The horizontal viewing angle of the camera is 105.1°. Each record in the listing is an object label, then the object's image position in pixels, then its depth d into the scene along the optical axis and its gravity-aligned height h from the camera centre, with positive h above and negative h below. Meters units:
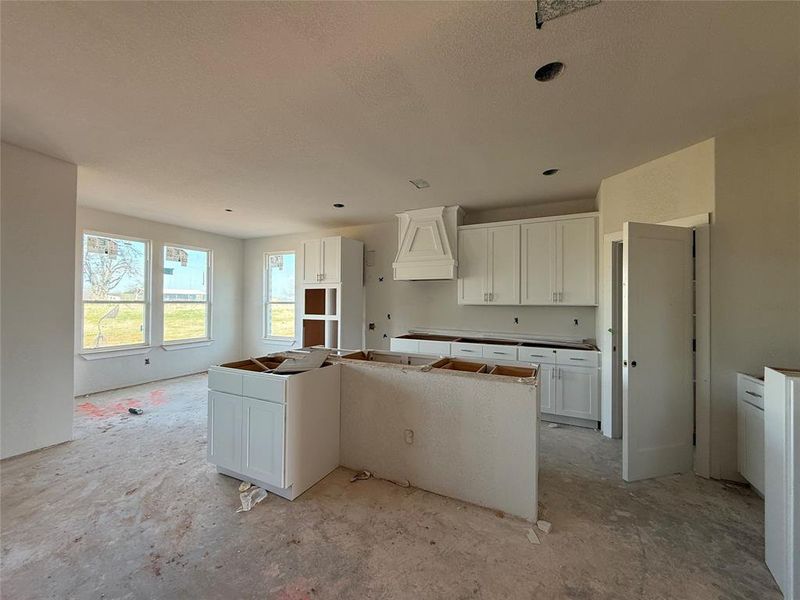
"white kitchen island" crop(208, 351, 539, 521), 2.04 -0.93
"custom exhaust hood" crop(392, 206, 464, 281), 4.28 +0.83
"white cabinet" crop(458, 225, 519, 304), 4.04 +0.49
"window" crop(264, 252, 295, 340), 6.17 +0.12
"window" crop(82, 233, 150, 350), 4.42 +0.13
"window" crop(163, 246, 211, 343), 5.34 +0.12
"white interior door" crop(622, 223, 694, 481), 2.44 -0.40
